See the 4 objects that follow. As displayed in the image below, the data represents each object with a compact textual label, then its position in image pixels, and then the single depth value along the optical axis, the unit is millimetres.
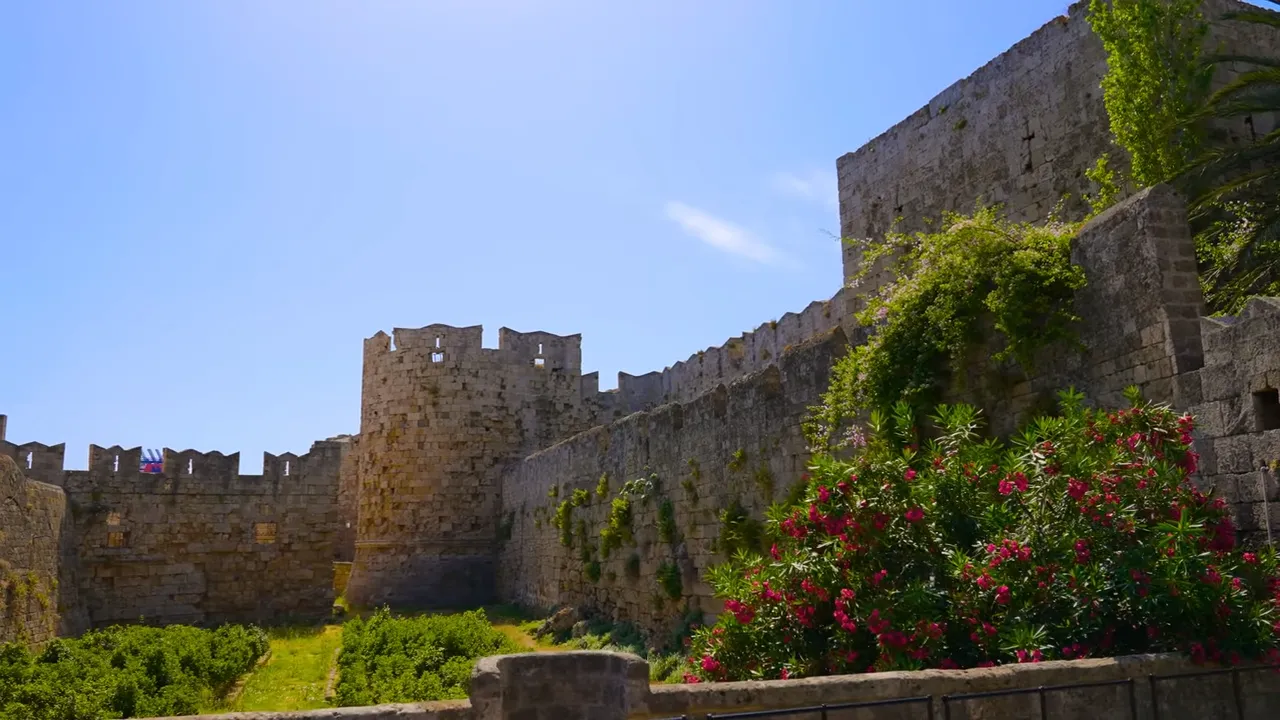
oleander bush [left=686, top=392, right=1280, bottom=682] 6172
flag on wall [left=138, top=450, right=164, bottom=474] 22600
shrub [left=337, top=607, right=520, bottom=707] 10336
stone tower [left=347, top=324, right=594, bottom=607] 25375
